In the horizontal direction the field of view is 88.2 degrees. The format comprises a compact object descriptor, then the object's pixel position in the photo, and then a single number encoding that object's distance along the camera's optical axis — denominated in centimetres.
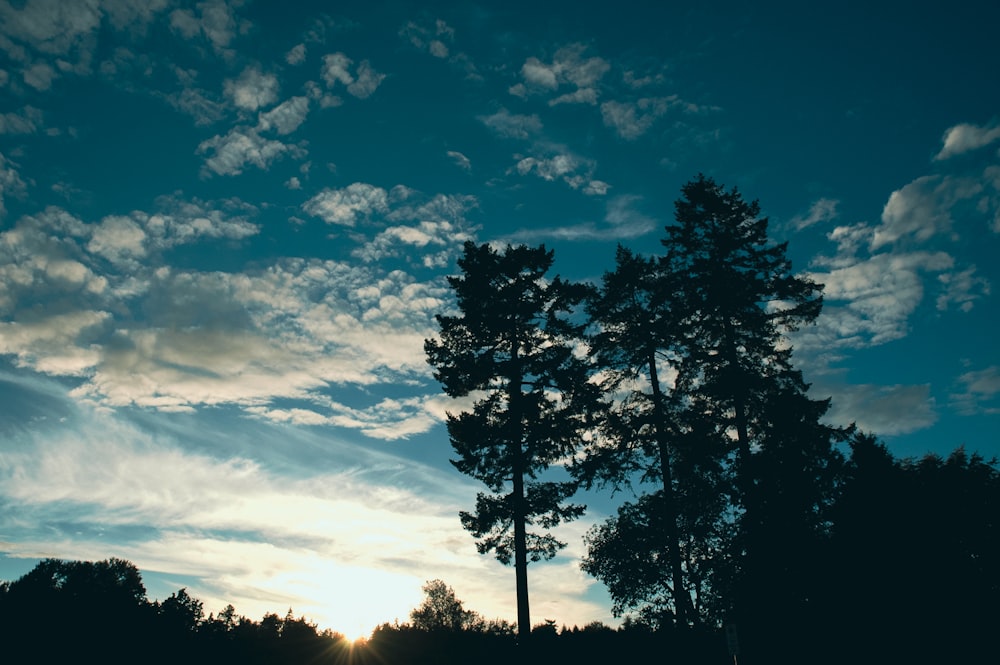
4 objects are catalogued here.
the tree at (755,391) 1434
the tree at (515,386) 1834
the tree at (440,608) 7031
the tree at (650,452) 1781
